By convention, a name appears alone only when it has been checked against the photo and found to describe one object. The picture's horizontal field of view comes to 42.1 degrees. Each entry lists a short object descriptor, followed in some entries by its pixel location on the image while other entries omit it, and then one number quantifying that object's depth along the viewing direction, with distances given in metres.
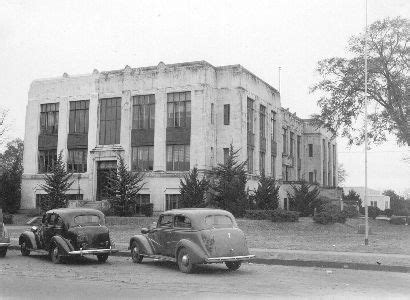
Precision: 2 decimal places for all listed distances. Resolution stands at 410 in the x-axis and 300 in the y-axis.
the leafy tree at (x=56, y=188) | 38.19
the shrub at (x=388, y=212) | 57.05
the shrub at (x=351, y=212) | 38.81
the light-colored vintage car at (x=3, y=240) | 17.95
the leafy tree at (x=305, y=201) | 40.06
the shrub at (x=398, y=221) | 38.60
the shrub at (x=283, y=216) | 30.91
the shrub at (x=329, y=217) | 31.05
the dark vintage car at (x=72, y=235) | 16.22
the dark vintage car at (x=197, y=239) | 14.29
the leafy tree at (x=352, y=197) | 60.55
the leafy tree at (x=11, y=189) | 42.88
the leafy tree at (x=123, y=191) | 36.47
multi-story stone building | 38.88
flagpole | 21.56
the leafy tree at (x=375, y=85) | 37.56
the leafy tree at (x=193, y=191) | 34.38
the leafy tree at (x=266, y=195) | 36.43
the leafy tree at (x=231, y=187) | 33.69
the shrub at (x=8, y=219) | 37.16
